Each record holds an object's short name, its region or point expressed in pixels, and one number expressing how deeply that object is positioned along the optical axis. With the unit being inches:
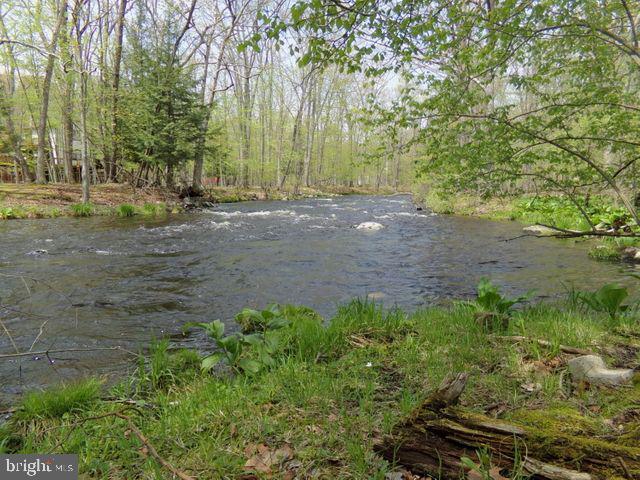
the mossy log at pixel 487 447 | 55.2
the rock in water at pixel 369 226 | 546.0
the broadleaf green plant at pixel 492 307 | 137.7
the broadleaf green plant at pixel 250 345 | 115.6
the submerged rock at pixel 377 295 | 232.8
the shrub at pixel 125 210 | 594.5
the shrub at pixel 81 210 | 561.6
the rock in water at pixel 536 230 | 491.2
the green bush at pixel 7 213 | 505.9
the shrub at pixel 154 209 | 640.3
